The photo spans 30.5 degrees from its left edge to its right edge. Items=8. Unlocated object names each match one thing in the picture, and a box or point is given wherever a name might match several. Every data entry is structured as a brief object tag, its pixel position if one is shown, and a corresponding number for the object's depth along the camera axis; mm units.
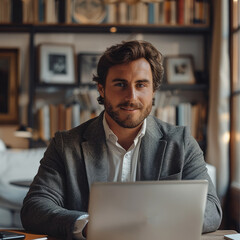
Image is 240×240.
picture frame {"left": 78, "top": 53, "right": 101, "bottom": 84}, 4062
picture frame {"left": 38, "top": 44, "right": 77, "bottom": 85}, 4012
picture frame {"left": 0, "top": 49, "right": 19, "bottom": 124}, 4047
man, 1655
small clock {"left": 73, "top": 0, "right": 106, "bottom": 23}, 4027
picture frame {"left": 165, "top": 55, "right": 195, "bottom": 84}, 4070
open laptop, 1062
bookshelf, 3963
